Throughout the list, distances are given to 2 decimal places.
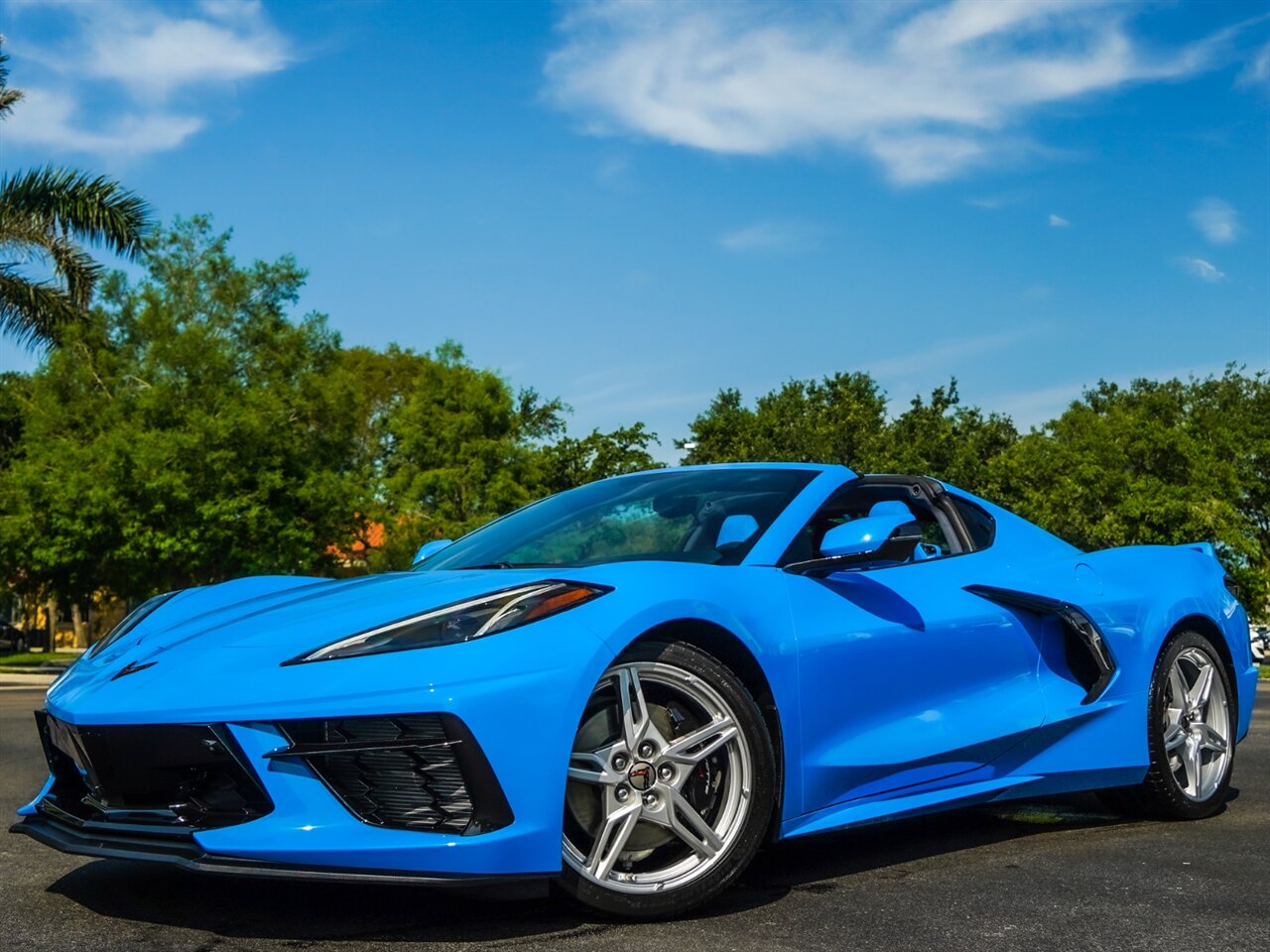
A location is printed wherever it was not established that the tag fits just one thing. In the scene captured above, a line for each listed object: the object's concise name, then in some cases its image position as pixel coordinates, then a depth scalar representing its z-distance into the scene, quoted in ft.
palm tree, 78.84
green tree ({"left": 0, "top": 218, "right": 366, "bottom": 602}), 92.89
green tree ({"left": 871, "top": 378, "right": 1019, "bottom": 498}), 148.97
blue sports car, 10.69
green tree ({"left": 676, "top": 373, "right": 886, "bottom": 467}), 166.61
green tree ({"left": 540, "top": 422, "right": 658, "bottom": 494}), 135.33
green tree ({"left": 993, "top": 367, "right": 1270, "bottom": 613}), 131.44
